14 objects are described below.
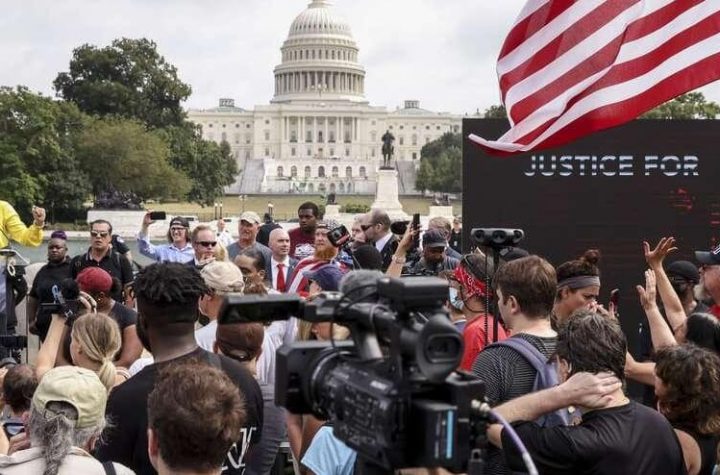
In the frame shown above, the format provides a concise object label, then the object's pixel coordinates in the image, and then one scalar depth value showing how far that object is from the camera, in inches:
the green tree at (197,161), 2544.3
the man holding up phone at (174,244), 392.5
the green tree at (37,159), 1994.3
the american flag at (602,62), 233.0
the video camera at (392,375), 84.4
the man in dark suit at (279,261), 354.9
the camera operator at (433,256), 321.1
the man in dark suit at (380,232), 395.2
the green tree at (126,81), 2524.6
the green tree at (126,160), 2241.6
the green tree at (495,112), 2543.6
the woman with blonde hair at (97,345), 177.5
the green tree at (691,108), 1777.8
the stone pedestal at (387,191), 2258.9
